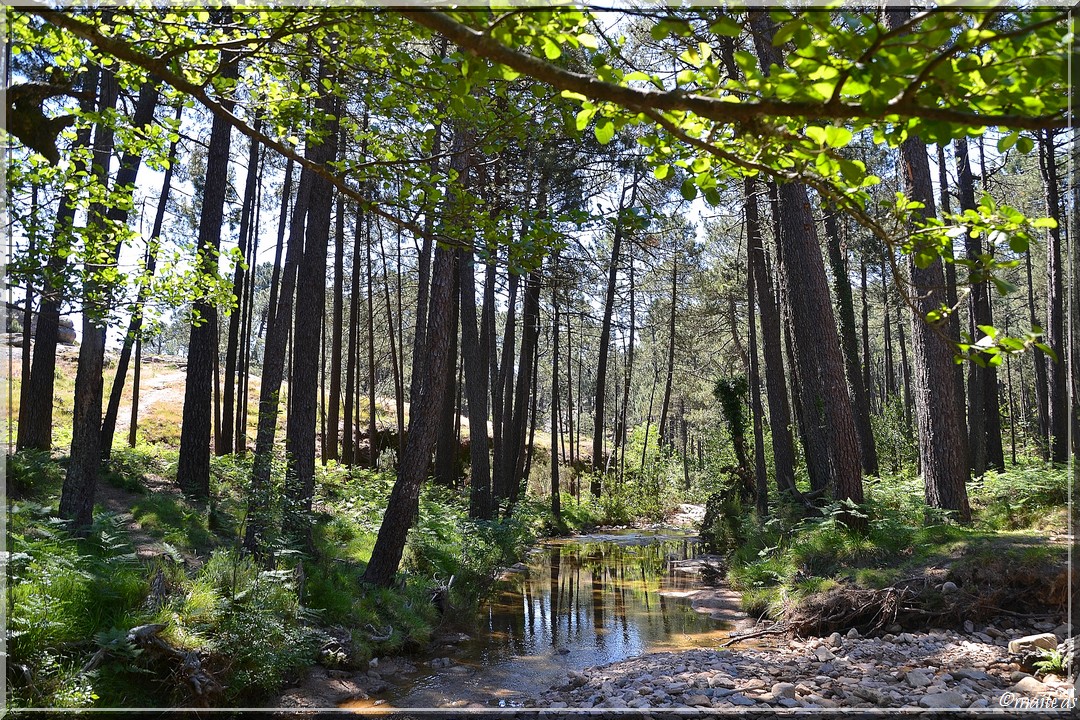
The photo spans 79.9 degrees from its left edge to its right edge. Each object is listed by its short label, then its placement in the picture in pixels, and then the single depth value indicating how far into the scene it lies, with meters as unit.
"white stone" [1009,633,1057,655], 5.08
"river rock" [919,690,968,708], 4.46
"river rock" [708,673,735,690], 5.39
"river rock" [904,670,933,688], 4.99
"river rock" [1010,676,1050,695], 4.48
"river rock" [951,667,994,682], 4.91
